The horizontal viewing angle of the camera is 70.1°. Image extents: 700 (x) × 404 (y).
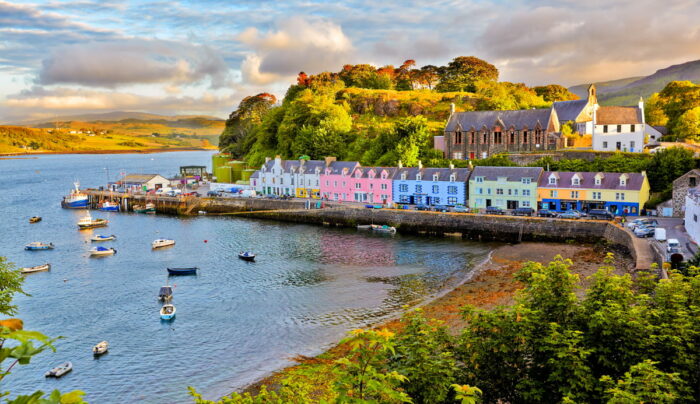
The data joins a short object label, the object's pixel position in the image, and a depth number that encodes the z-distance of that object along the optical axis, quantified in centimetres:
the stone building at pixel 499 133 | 8088
